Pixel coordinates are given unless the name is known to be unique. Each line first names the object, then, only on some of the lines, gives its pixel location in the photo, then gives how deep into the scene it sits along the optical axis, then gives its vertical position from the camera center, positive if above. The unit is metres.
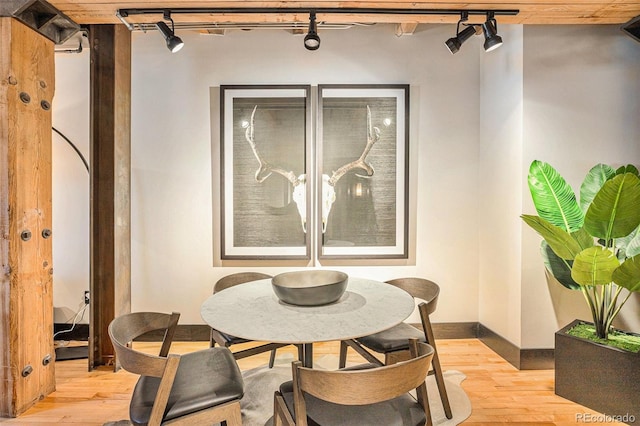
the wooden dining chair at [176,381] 1.32 -0.75
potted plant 1.98 -0.31
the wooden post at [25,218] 2.11 -0.08
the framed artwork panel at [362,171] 3.19 +0.30
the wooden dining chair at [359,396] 1.16 -0.63
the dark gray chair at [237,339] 2.14 -0.78
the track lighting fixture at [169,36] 2.29 +1.07
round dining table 1.45 -0.49
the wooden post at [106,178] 2.68 +0.20
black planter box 2.04 -1.00
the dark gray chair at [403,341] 1.99 -0.76
